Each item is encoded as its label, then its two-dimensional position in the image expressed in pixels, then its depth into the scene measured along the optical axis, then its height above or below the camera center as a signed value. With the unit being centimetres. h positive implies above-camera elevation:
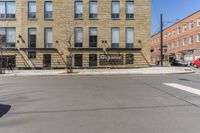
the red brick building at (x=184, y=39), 2176 +600
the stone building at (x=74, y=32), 1464 +451
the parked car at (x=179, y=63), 1960 +14
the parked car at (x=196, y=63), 1695 +11
